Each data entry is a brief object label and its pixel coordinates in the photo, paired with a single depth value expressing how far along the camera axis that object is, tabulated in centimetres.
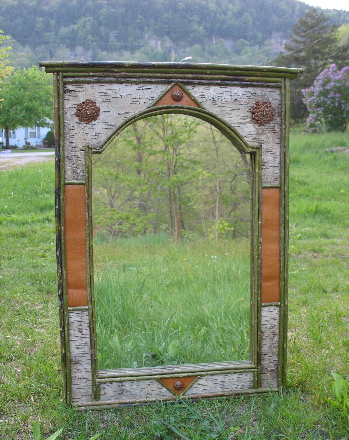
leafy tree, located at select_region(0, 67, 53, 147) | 2747
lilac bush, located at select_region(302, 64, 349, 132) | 1484
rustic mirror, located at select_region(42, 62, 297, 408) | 249
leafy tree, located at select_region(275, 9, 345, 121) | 1928
